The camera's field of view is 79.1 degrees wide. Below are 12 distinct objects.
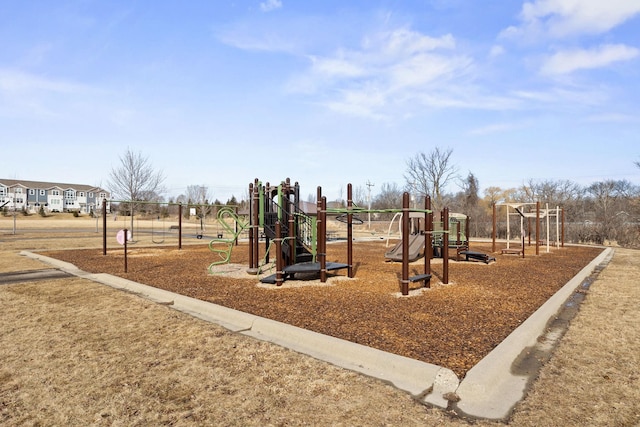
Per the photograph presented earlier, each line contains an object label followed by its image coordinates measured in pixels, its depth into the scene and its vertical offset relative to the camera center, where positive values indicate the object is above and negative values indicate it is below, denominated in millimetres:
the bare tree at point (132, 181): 23688 +1828
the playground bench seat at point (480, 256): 12695 -1509
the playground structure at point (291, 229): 8211 -444
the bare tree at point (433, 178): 33906 +2792
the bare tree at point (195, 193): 75300 +3594
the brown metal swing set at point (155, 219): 14167 -1306
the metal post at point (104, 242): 14148 -1156
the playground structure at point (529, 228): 15705 -803
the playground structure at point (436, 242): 12586 -1153
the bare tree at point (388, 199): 73988 +2437
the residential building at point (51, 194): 83519 +3815
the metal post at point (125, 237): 9827 -677
